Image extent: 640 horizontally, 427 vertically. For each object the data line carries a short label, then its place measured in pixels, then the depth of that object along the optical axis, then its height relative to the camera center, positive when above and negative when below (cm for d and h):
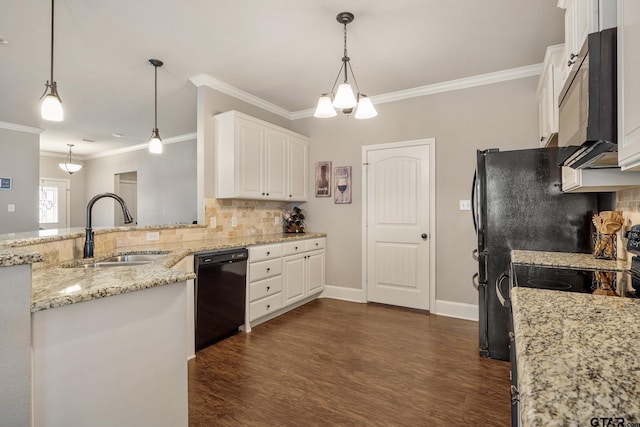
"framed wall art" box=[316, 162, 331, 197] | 444 +48
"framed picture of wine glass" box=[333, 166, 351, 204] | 428 +39
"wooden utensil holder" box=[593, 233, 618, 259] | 197 -20
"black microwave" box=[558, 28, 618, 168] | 104 +38
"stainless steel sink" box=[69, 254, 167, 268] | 204 -31
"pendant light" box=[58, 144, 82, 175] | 627 +91
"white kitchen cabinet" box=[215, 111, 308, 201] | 348 +63
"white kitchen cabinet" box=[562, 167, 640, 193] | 172 +19
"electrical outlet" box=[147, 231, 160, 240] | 296 -19
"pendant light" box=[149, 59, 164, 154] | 315 +72
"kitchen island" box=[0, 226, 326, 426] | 105 -46
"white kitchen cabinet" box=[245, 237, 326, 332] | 322 -68
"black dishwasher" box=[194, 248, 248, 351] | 267 -68
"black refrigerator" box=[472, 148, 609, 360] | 235 -3
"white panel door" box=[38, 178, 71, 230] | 721 +26
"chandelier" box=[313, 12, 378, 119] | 236 +77
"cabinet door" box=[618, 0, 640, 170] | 88 +37
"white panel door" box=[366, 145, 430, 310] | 378 -14
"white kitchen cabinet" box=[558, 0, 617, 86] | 122 +84
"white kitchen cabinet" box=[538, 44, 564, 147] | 243 +98
